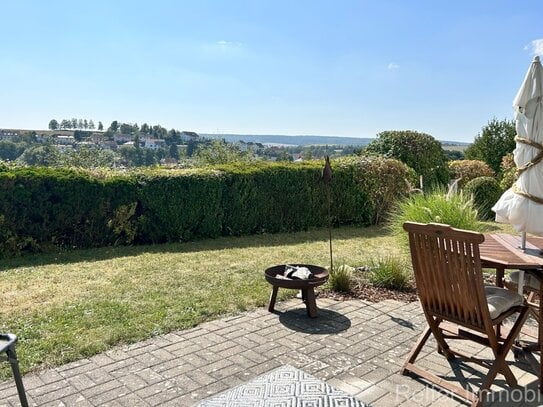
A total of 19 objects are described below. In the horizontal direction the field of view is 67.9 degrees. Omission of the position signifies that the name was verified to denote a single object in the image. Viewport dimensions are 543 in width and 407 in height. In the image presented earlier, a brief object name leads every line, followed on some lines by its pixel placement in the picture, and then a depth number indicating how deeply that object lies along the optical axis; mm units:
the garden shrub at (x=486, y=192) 12680
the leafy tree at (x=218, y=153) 18359
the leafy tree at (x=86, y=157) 20297
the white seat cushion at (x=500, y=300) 2807
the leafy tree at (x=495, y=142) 22172
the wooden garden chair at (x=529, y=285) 3276
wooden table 2820
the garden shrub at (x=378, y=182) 11641
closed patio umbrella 2979
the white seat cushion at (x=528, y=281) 3435
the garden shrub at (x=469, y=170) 15547
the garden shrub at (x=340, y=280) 5184
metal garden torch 5527
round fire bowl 4180
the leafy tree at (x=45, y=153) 18791
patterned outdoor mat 2408
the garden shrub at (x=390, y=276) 5359
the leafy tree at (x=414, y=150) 13742
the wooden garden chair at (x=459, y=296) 2588
